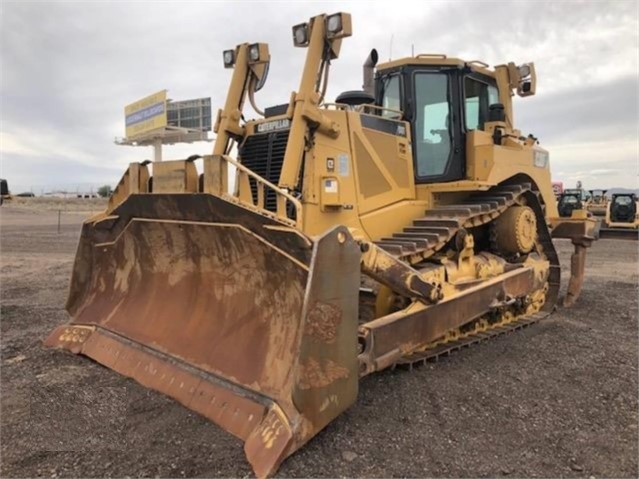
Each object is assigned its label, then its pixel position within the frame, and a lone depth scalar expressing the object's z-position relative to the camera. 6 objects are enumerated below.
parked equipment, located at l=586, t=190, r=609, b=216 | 23.70
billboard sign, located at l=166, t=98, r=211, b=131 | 50.22
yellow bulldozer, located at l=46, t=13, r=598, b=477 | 3.31
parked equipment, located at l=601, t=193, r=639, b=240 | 20.92
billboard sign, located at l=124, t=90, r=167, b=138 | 56.69
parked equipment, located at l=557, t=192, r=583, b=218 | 20.61
